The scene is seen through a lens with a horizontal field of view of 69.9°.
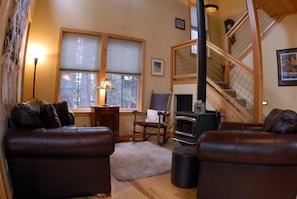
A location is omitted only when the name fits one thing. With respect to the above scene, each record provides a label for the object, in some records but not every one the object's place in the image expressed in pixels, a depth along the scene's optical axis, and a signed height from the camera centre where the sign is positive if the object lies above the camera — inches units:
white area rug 107.7 -32.7
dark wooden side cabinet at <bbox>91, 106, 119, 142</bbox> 165.6 -9.3
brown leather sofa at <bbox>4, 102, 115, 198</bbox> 71.5 -19.1
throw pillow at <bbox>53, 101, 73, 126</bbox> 134.7 -5.5
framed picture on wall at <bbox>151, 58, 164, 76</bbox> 212.8 +40.2
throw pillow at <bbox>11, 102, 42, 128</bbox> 74.9 -4.5
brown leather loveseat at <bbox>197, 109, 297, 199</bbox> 69.9 -18.5
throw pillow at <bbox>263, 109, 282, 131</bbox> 91.1 -3.3
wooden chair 175.6 -6.5
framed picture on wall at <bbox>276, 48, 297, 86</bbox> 162.9 +33.3
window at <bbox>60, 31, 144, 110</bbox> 176.7 +32.1
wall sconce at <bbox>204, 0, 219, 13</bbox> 183.7 +86.8
